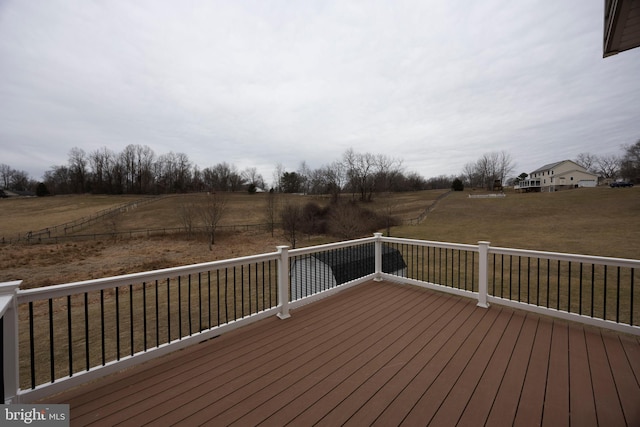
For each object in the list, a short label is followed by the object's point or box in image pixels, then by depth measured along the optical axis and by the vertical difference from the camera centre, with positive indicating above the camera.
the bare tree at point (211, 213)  24.43 -0.59
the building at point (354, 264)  6.94 -1.70
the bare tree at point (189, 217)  26.62 -1.03
